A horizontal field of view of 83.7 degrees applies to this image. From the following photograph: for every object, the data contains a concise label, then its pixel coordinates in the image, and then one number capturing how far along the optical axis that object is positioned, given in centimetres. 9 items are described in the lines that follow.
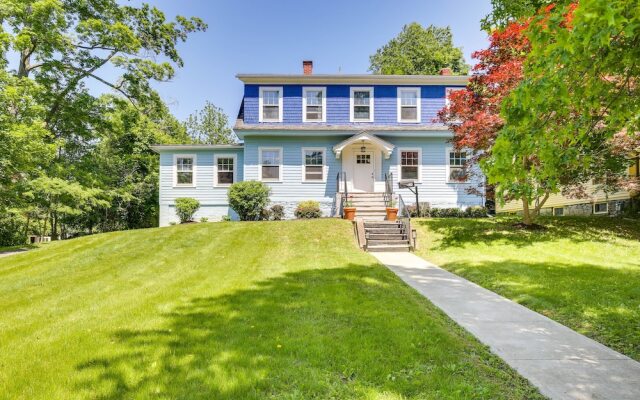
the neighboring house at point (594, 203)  1407
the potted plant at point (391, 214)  1369
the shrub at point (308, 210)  1616
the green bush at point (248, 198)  1503
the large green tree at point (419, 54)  3456
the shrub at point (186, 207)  1648
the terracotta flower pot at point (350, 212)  1424
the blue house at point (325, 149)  1691
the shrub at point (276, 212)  1650
